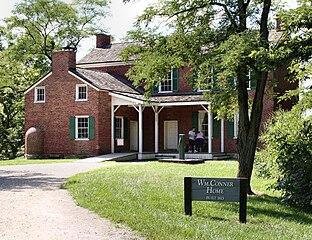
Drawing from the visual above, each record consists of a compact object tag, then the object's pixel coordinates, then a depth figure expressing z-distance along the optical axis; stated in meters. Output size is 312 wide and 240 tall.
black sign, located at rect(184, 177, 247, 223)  11.46
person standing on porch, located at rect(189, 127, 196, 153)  32.75
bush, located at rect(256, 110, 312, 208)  14.44
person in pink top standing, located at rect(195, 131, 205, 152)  32.66
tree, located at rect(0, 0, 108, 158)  44.38
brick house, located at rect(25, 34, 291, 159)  32.56
